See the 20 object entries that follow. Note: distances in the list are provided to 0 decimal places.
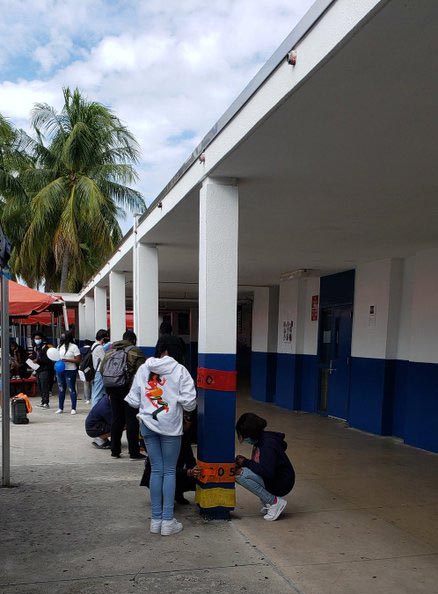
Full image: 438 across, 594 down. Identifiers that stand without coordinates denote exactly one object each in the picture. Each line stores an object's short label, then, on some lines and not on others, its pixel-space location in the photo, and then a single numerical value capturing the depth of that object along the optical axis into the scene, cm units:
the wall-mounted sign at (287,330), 1217
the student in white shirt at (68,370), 1041
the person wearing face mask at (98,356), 821
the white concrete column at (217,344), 474
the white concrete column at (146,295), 807
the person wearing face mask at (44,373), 1120
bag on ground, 936
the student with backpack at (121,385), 670
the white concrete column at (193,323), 2102
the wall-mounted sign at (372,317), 904
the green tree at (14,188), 2197
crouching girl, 471
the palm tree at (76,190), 2214
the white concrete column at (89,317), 1786
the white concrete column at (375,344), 867
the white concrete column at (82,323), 1965
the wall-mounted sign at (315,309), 1147
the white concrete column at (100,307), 1559
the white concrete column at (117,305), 1189
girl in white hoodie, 441
